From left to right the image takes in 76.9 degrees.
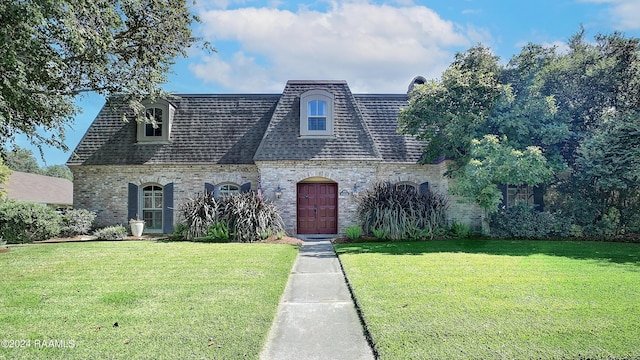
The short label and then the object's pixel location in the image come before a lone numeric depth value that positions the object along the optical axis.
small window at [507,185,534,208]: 16.70
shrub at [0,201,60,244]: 14.59
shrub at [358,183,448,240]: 13.80
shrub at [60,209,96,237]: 16.31
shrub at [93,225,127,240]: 15.31
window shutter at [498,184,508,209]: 16.71
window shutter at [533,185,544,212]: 16.14
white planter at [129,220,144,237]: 16.29
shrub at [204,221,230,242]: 13.90
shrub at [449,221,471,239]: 14.48
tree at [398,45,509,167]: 14.41
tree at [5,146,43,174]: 55.03
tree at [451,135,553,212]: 13.11
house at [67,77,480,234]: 16.34
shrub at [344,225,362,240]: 14.05
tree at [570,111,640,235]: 13.98
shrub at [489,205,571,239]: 14.70
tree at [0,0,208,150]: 8.07
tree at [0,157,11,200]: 18.32
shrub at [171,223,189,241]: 14.63
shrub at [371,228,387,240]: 13.77
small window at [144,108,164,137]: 18.38
